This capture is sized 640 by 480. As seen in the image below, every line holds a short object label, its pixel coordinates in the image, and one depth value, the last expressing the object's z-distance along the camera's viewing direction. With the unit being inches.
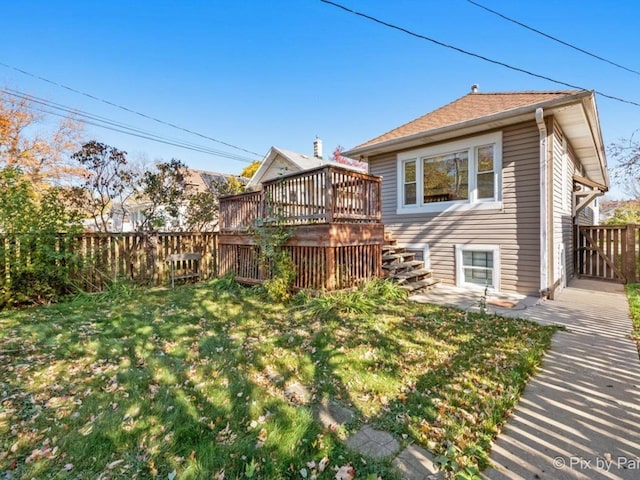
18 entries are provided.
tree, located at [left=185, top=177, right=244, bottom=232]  374.2
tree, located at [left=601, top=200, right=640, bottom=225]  551.3
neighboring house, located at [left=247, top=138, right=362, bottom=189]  564.7
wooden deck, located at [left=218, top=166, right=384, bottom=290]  215.8
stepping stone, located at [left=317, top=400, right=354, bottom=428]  83.8
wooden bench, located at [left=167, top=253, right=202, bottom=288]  289.0
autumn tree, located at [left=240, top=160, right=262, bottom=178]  1008.9
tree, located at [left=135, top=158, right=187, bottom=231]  315.3
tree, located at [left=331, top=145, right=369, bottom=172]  1037.5
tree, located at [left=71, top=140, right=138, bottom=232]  290.2
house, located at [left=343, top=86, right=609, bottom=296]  225.8
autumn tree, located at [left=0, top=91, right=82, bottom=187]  608.4
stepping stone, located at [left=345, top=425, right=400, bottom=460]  71.8
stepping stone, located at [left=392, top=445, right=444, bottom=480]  64.9
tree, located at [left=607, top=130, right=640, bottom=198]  406.6
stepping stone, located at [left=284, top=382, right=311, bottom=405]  95.0
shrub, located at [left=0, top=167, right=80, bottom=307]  203.8
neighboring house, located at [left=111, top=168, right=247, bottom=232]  336.4
